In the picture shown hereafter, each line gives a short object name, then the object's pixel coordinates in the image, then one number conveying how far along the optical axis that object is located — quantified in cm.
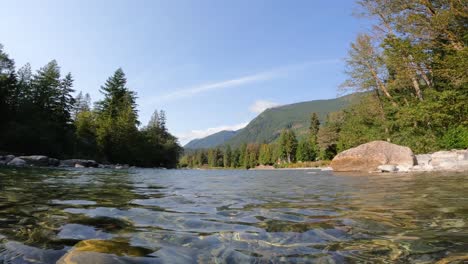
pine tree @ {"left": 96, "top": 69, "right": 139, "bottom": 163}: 4644
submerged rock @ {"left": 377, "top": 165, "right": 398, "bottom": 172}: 1486
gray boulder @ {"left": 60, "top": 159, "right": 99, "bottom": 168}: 2877
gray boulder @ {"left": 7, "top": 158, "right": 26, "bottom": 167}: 2127
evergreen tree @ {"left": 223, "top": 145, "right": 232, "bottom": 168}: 13952
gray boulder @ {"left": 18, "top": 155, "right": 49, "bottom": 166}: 2358
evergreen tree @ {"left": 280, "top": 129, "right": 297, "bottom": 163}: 9856
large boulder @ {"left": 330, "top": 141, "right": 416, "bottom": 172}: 1660
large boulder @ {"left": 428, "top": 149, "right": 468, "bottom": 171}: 1396
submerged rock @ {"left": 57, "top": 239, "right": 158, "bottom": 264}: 182
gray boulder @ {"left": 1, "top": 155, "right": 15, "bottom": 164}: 2277
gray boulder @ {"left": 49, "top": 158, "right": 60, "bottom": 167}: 2555
